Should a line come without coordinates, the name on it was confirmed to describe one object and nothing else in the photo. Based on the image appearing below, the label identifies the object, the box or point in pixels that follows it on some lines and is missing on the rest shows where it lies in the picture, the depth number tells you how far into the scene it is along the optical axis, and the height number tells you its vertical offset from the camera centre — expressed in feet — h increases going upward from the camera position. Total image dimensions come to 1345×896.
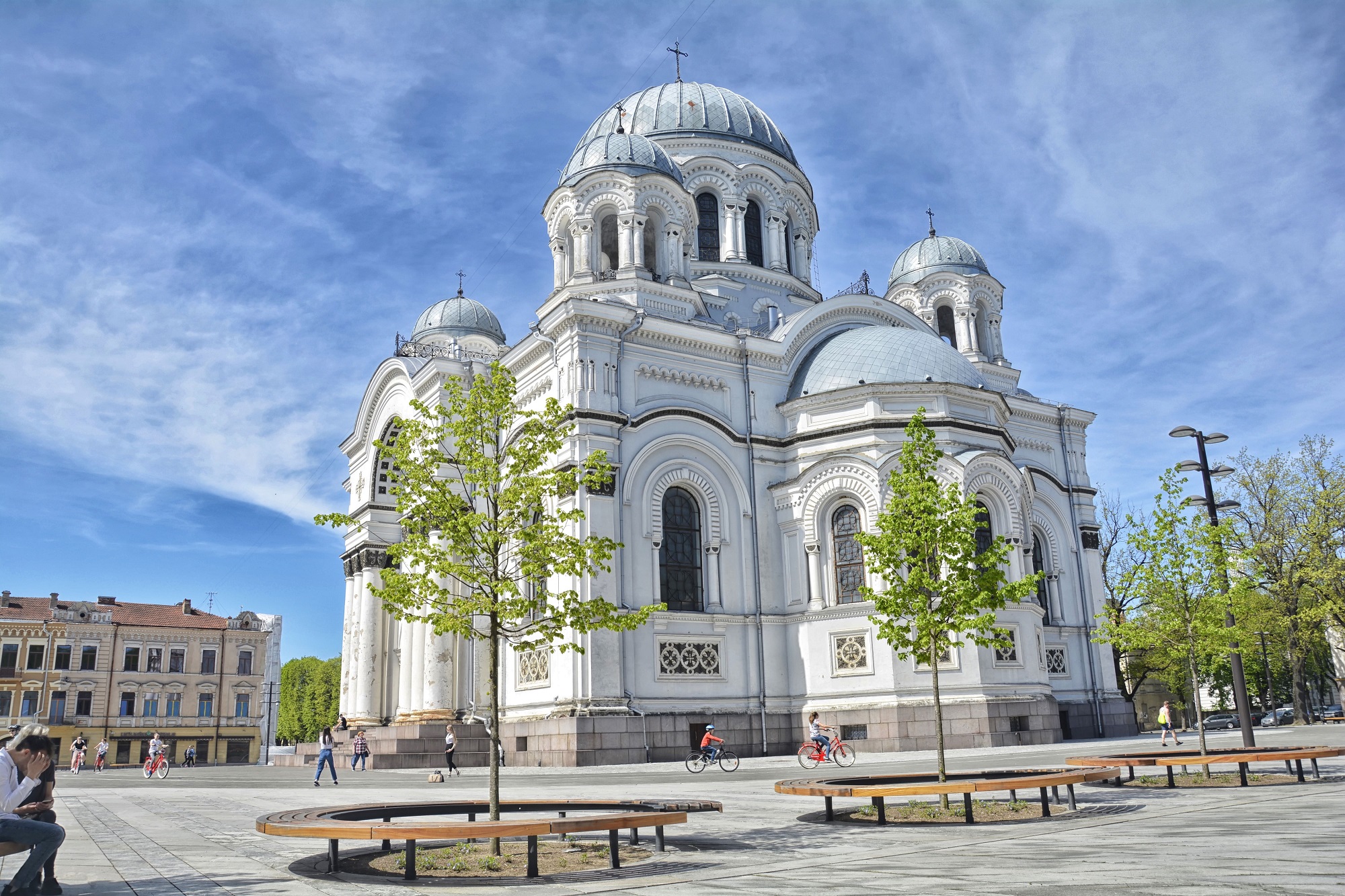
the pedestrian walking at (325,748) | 63.62 -1.44
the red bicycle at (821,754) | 67.00 -2.99
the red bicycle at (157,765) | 86.53 -2.85
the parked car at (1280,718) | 155.53 -3.98
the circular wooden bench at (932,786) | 31.76 -2.48
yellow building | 173.06 +8.98
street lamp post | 55.83 +9.61
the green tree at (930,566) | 39.86 +5.04
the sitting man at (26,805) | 20.88 -1.50
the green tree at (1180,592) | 51.60 +4.90
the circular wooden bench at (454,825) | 23.94 -2.47
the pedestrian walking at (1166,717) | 85.48 -1.75
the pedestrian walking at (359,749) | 86.43 -2.13
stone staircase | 88.12 -2.18
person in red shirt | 67.67 -2.03
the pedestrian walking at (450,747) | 80.48 -2.08
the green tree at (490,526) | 33.06 +5.85
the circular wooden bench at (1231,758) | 40.01 -2.43
